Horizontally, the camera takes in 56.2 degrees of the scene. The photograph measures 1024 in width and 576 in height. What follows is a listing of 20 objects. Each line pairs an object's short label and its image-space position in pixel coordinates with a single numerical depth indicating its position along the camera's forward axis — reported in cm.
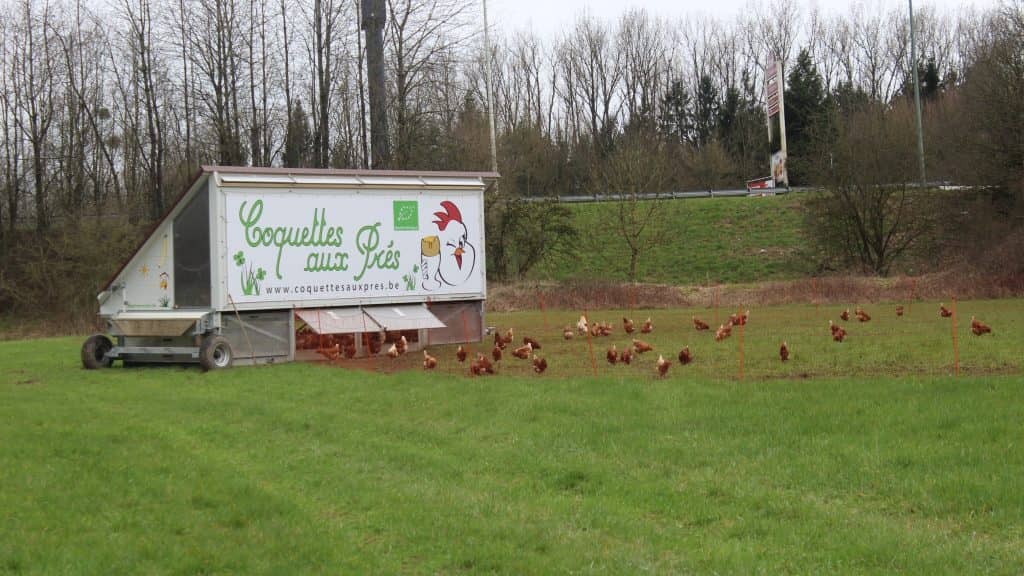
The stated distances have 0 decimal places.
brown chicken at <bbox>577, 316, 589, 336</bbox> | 2202
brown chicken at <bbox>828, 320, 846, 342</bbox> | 1863
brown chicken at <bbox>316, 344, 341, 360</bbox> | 1981
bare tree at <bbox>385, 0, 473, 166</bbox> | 4597
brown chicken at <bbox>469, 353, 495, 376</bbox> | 1622
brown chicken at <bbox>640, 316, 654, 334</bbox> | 2347
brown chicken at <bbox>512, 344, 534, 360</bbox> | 1856
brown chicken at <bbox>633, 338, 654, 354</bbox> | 1800
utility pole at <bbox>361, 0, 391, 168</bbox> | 4469
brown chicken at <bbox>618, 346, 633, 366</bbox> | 1670
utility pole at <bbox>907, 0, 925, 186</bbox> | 4784
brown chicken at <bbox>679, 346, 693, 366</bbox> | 1603
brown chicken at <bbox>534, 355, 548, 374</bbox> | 1599
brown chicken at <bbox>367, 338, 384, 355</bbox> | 2116
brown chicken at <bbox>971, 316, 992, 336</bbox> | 1816
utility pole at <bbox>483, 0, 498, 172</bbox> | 4603
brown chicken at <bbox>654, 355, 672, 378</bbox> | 1469
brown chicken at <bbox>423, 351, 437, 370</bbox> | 1750
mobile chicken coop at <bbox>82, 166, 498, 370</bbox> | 1911
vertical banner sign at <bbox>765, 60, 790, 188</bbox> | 5341
